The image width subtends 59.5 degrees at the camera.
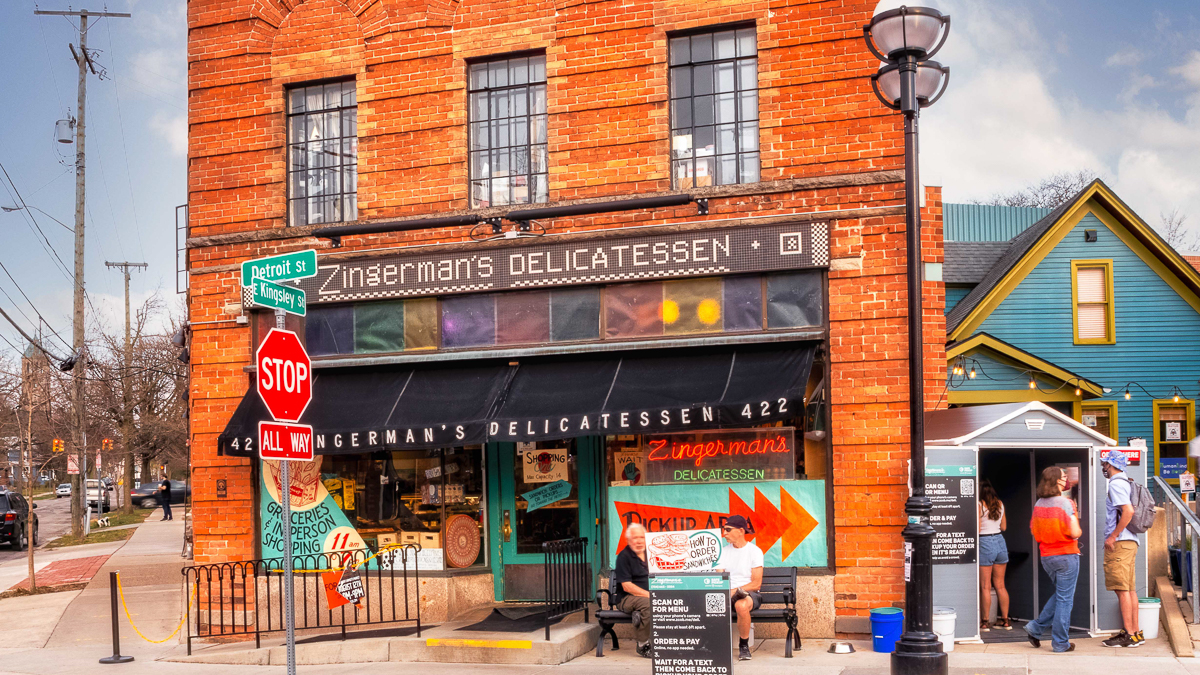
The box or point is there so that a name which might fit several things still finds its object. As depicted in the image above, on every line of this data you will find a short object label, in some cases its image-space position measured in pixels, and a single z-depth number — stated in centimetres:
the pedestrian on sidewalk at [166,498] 4241
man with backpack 991
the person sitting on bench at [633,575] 1031
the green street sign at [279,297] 778
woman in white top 1096
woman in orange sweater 985
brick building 1105
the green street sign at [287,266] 795
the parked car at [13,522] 2956
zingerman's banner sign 1127
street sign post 736
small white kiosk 1034
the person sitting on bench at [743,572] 980
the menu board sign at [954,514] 1038
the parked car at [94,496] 5319
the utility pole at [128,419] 4569
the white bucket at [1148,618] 1020
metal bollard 1180
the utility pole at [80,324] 3173
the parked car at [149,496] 5369
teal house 2273
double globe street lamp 830
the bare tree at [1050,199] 5119
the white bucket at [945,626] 979
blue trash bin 992
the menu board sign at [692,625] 819
